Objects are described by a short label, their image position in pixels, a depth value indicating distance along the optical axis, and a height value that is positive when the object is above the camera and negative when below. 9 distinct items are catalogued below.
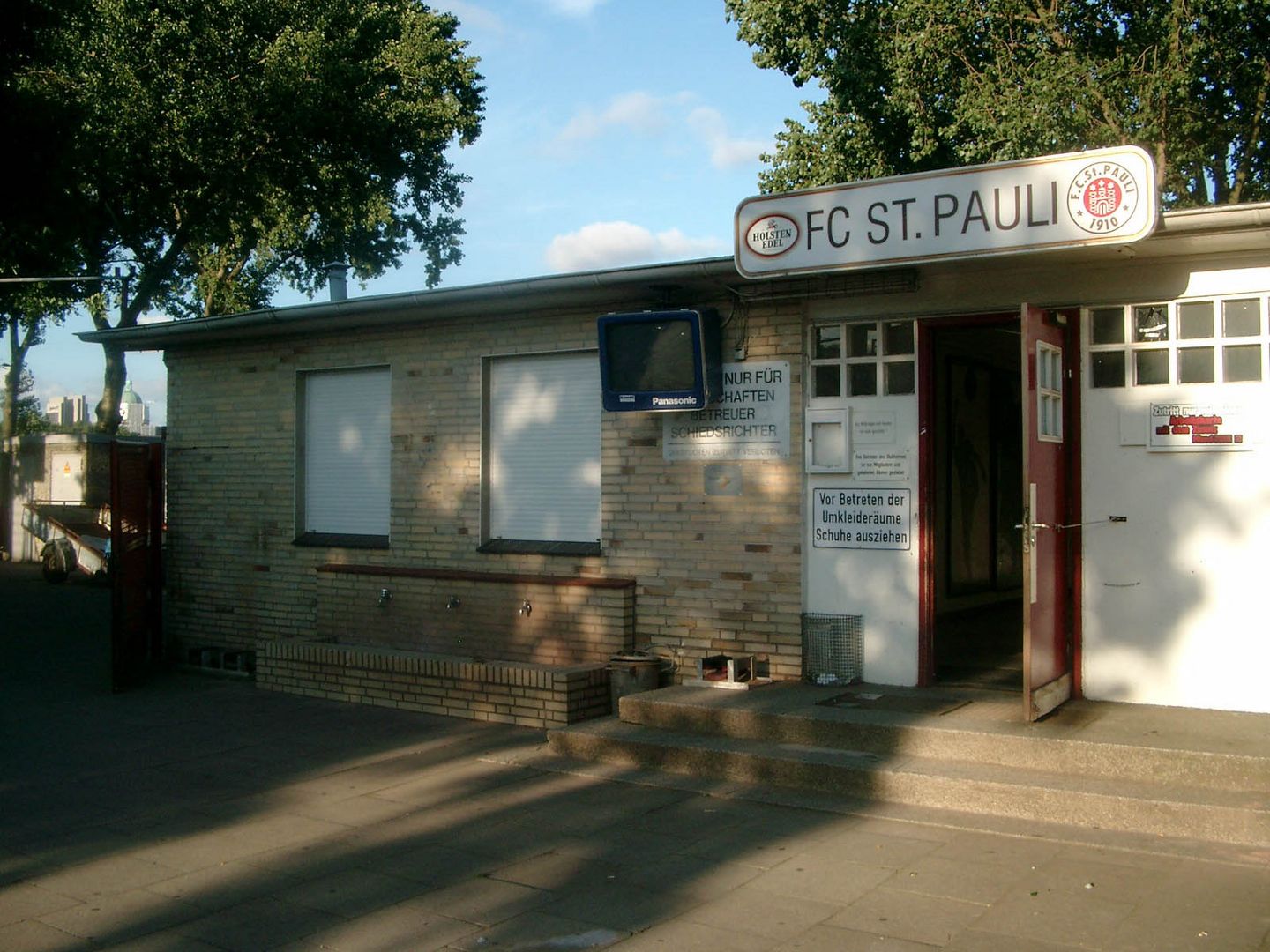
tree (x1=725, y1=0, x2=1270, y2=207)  15.29 +5.56
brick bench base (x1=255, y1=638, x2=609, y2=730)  9.16 -1.46
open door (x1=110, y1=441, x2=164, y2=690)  11.27 -0.50
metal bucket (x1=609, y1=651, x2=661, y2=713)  9.15 -1.30
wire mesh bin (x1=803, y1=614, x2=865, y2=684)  8.76 -1.08
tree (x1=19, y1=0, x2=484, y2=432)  22.03 +7.49
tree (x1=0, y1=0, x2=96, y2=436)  11.61 +3.46
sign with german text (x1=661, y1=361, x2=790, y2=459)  9.03 +0.59
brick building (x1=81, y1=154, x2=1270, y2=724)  7.59 +0.13
